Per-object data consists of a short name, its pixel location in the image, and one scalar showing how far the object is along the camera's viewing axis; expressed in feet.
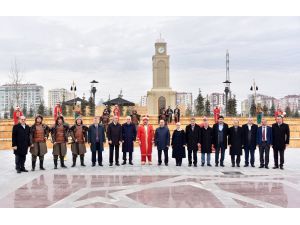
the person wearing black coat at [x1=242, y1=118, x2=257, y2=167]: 42.68
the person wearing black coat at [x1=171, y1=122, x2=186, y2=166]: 43.91
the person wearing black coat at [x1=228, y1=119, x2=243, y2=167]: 42.87
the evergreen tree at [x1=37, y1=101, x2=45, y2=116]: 173.78
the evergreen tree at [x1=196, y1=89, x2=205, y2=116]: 168.17
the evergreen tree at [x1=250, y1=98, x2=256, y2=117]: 151.31
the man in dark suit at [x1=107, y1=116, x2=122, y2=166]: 44.16
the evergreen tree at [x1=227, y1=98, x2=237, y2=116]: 147.25
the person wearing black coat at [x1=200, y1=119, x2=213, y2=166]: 43.29
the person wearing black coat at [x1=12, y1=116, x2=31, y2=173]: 39.39
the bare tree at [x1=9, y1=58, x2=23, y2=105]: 137.71
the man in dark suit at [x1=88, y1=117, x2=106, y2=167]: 43.93
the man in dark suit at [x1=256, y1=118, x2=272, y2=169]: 41.91
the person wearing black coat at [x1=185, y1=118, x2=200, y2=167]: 43.39
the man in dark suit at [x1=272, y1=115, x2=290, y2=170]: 41.42
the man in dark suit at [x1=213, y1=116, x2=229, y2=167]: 43.21
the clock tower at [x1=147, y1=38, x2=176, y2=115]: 165.89
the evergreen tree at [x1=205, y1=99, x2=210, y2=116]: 156.56
